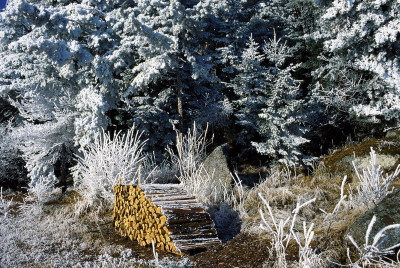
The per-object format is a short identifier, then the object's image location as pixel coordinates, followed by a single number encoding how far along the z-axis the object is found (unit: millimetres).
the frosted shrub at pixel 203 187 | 5418
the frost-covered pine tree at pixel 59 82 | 7695
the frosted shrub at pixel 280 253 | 2705
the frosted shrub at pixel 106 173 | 5844
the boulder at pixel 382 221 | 2842
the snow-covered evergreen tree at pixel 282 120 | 8469
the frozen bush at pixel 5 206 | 5683
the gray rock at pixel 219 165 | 6559
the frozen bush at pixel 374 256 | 2551
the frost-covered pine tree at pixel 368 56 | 8898
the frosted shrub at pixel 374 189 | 3826
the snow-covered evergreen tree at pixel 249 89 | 10195
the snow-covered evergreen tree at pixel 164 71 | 9500
